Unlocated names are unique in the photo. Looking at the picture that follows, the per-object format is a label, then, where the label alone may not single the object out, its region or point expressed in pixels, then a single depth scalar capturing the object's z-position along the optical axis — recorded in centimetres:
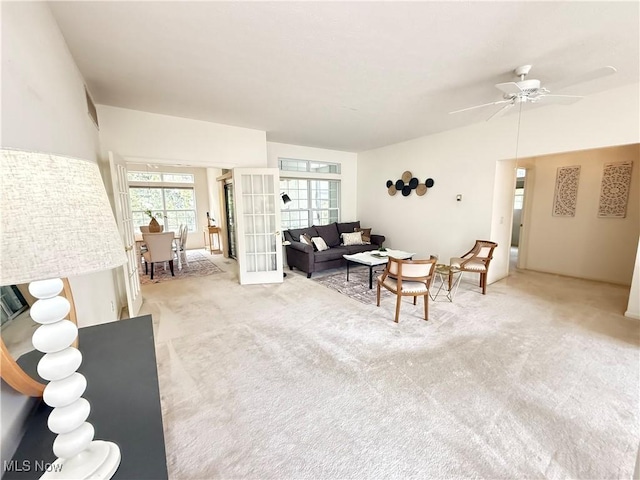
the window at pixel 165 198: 761
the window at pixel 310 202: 600
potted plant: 530
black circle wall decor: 518
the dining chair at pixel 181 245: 572
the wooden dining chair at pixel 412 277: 303
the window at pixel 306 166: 574
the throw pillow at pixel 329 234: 578
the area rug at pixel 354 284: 392
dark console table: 67
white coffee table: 420
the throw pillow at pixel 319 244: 527
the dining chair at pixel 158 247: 477
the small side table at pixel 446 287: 380
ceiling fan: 212
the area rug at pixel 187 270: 505
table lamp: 54
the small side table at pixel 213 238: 757
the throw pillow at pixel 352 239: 580
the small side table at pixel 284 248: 535
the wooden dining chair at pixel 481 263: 389
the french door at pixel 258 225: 449
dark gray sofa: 501
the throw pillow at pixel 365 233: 597
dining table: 550
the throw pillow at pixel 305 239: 533
